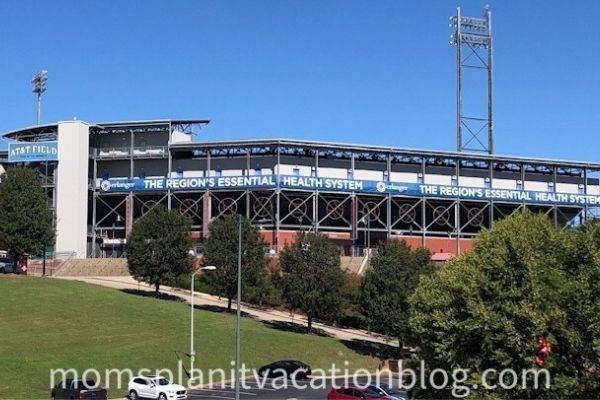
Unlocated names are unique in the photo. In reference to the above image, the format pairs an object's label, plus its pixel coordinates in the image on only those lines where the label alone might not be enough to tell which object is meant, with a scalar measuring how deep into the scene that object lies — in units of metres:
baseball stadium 95.81
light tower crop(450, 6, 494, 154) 104.19
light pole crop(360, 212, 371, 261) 96.06
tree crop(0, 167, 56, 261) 75.50
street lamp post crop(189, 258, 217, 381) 47.59
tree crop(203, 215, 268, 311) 68.12
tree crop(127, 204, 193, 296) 70.81
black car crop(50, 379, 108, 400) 37.53
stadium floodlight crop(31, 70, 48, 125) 115.31
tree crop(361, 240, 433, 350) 61.56
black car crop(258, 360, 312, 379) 50.03
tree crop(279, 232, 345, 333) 64.56
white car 40.31
